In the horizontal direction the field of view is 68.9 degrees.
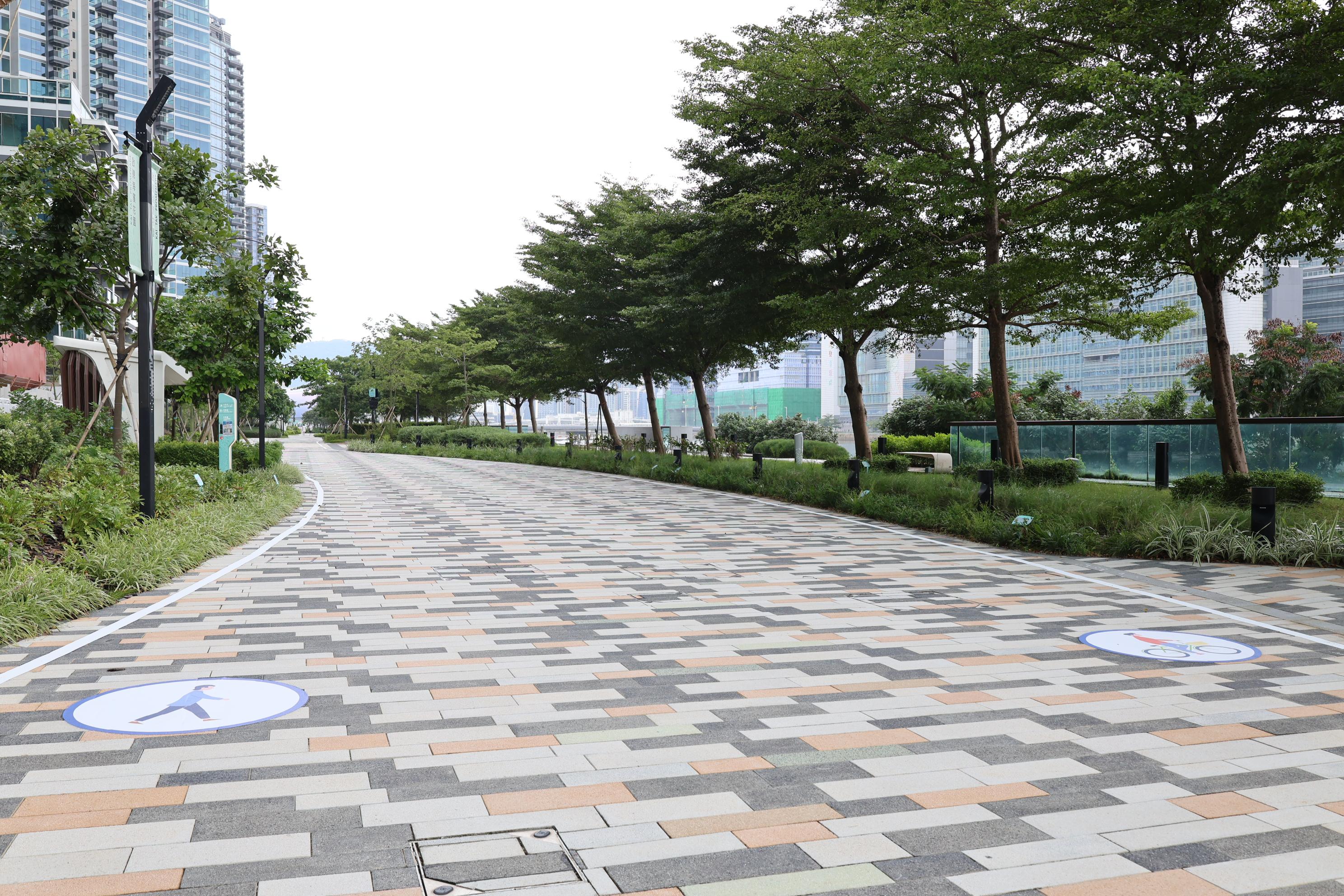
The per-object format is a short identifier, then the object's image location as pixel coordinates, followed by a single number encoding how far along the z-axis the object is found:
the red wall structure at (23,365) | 27.61
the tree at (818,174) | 17.36
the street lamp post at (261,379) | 22.06
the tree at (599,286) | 27.81
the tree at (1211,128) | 11.34
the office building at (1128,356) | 94.12
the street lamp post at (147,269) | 11.34
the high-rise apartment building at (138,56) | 95.25
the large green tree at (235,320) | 19.45
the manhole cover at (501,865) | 3.18
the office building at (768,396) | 83.31
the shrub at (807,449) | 37.84
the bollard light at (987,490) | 14.30
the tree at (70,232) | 15.47
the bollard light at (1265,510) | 11.09
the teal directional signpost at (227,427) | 18.39
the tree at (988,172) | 14.16
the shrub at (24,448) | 16.25
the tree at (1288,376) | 30.55
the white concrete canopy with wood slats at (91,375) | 33.56
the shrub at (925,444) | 36.44
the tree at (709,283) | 22.55
